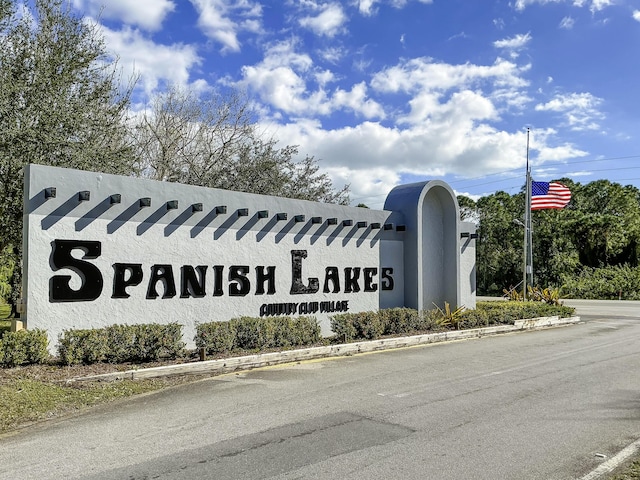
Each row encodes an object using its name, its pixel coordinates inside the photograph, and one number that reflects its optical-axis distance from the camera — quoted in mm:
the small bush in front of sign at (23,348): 8906
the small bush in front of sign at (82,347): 9242
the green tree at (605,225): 42594
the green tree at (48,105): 13398
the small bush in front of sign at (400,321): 14523
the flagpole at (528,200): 26844
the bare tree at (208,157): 24500
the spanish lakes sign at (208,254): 10195
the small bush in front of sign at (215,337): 10664
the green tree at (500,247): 47719
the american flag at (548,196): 25938
